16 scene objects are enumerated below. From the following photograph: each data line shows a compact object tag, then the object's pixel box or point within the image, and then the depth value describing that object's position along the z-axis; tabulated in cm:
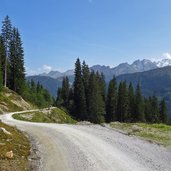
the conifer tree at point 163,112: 7804
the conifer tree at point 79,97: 5940
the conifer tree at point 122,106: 6685
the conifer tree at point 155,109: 7550
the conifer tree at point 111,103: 6677
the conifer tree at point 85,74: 6376
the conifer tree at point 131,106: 6910
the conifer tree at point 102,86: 6939
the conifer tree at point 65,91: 7128
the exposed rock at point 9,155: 1111
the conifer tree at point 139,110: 6852
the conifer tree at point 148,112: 7438
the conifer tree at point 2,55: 5025
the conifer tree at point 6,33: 5134
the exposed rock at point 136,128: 2146
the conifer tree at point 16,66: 5217
